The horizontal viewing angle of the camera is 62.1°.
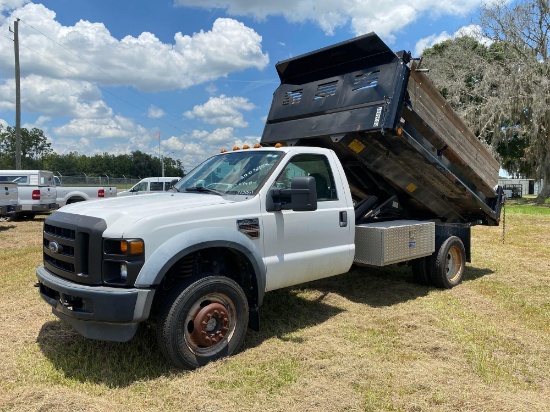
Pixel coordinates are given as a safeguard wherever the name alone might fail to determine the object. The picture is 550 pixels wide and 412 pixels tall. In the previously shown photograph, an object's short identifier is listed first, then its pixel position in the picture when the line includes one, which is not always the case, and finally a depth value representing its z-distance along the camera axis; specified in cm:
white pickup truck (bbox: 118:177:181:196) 1948
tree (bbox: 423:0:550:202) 2691
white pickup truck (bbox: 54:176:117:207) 1752
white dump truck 362
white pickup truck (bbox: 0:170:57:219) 1569
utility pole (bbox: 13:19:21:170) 2242
